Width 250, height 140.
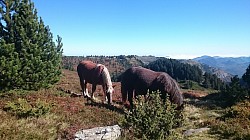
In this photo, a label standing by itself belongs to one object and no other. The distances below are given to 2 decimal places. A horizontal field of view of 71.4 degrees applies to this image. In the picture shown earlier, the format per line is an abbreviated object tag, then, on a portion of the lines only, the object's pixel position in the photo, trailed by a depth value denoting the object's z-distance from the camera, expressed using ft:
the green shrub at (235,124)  29.25
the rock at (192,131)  30.43
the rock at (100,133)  25.89
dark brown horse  37.07
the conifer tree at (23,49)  35.77
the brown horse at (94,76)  42.72
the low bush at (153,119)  21.17
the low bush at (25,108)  29.47
